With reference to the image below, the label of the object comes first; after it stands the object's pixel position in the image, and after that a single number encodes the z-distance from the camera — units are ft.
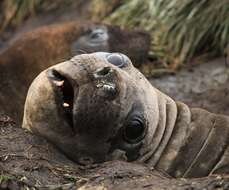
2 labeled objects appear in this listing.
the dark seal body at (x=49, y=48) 57.57
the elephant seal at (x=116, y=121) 32.60
